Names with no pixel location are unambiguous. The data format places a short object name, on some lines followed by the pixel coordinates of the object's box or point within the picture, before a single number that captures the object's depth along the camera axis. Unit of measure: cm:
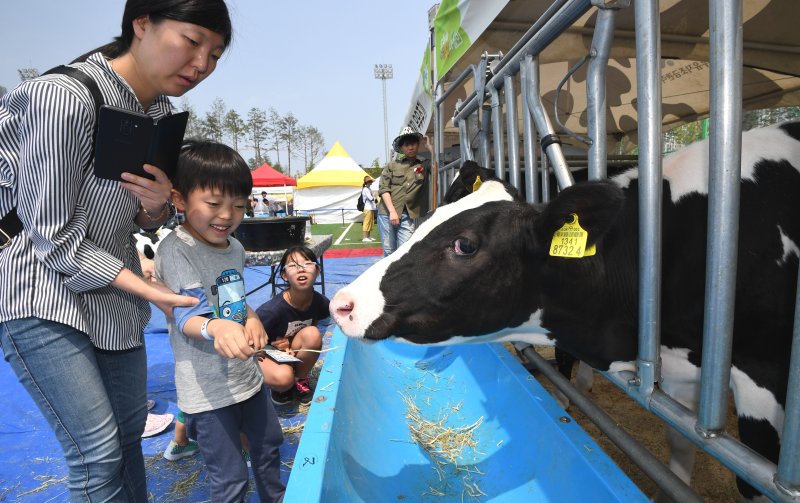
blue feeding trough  136
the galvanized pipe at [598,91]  139
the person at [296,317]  281
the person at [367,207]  1249
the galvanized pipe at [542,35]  151
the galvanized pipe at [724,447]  86
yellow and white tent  2431
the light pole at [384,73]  4084
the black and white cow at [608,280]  125
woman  102
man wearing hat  569
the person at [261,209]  1784
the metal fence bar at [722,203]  92
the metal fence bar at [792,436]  77
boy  149
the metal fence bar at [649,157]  113
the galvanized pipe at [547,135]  164
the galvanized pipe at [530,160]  201
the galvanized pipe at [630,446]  112
